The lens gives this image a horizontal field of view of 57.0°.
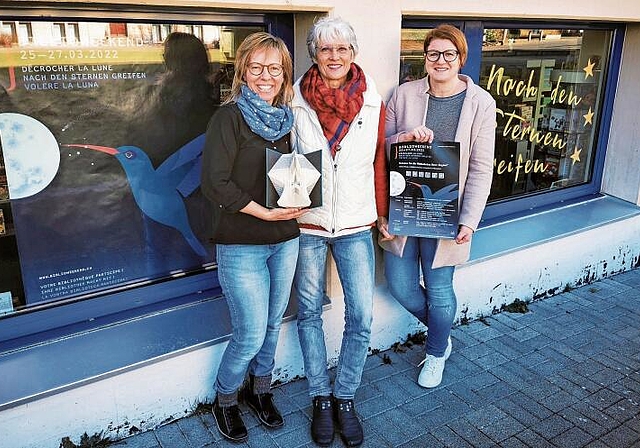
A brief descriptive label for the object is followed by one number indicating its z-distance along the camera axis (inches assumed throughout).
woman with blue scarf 98.4
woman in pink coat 119.5
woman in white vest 106.2
